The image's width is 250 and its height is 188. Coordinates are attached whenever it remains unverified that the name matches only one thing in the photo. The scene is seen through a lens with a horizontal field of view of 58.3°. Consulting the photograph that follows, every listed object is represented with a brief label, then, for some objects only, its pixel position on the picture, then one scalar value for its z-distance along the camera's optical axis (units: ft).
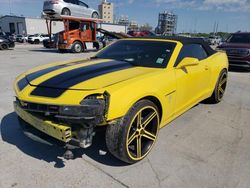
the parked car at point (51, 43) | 55.67
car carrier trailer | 51.65
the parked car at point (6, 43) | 60.40
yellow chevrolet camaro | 7.37
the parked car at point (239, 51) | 29.78
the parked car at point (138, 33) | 93.44
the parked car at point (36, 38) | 103.45
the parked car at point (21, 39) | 110.97
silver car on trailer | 51.08
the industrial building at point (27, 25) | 151.64
